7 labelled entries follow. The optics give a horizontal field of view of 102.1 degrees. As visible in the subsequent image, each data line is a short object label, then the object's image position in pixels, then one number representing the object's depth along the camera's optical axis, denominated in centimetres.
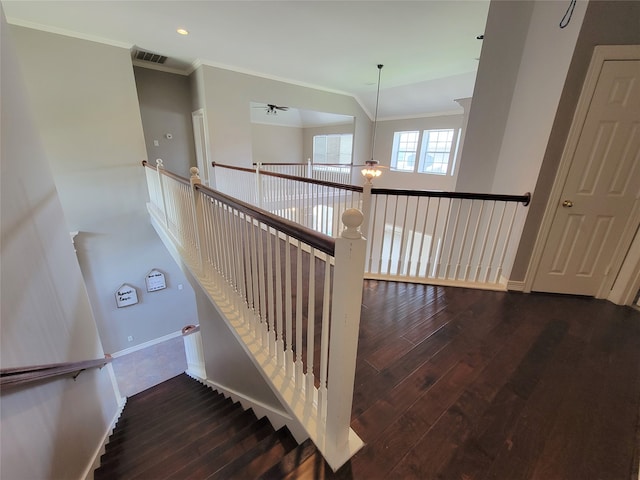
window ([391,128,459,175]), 668
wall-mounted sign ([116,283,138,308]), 528
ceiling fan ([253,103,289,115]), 617
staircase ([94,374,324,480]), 131
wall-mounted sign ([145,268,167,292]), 558
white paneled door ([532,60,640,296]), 195
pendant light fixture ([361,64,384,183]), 350
